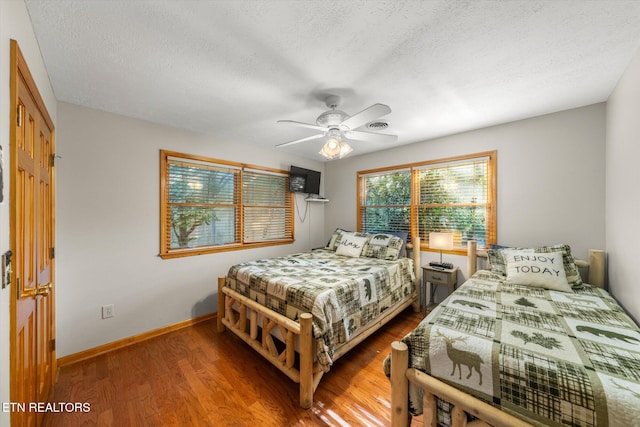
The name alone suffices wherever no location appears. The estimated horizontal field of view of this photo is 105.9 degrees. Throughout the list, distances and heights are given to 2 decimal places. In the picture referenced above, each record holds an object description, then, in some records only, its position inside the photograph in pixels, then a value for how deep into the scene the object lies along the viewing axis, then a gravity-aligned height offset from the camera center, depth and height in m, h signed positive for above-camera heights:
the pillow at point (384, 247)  3.20 -0.47
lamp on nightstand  2.90 -0.35
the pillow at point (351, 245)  3.38 -0.47
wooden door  1.04 -0.19
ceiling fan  1.91 +0.77
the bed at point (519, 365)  0.95 -0.68
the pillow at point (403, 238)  3.36 -0.37
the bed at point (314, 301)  1.79 -0.82
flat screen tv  4.04 +0.56
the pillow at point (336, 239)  3.83 -0.43
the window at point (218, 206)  2.89 +0.09
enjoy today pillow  2.03 -0.51
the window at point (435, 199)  2.95 +0.20
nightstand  2.91 -0.82
